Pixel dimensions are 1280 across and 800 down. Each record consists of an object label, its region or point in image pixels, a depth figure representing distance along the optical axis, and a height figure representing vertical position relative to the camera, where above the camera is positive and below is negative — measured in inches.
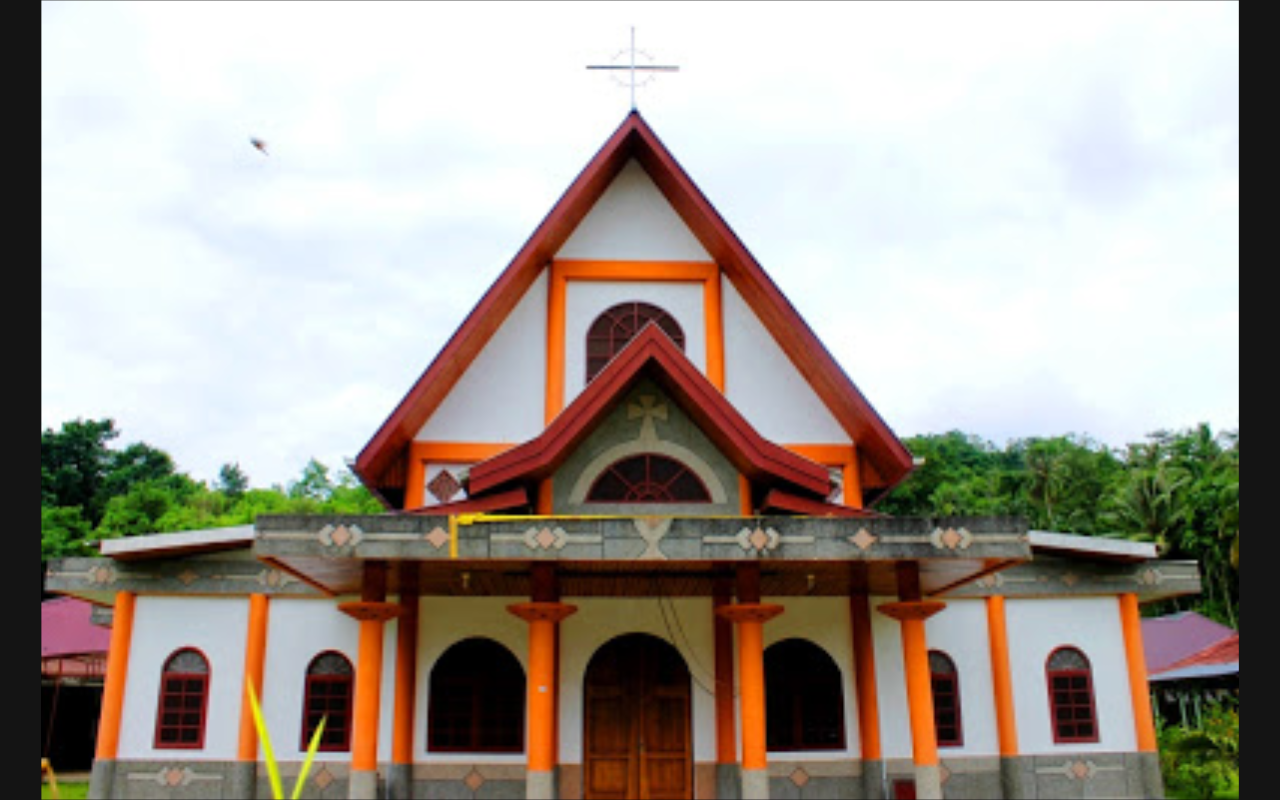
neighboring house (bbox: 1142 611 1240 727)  827.1 +24.4
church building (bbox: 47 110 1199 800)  434.9 +42.7
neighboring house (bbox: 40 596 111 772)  844.6 +23.9
